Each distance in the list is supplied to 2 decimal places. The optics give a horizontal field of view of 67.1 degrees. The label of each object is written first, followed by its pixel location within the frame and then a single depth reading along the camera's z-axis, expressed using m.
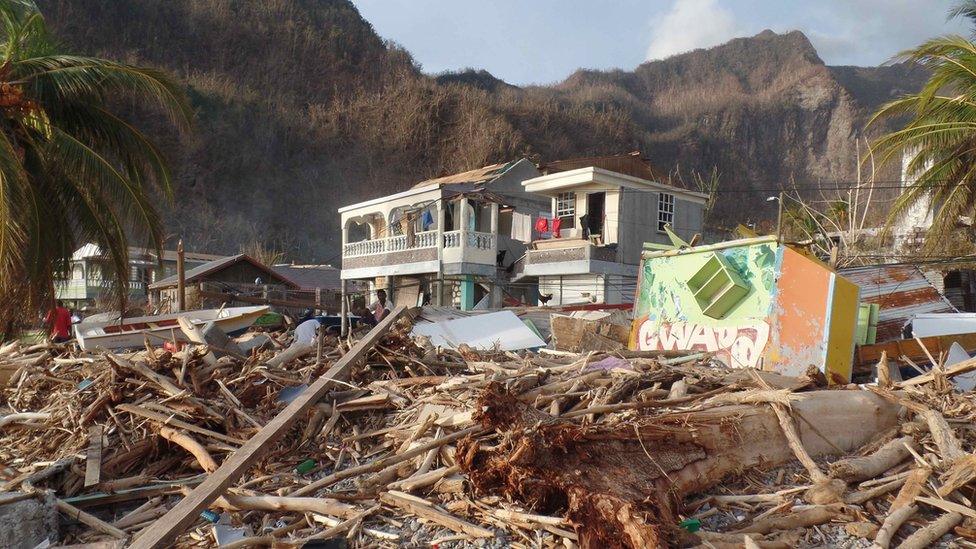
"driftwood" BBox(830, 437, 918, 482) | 4.40
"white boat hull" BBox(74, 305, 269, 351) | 10.95
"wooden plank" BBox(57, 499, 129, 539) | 4.42
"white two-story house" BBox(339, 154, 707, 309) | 24.44
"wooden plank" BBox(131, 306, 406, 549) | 3.96
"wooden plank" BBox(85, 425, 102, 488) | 4.97
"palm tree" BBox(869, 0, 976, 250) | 14.94
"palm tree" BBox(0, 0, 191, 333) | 10.92
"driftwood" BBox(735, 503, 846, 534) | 3.84
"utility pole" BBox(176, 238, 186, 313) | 16.27
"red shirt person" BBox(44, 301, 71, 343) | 12.21
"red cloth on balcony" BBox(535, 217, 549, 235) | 25.41
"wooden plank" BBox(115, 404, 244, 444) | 5.53
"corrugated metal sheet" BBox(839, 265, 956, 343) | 10.45
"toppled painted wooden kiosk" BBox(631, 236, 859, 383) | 8.34
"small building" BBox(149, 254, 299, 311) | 27.25
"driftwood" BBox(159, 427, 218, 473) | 5.19
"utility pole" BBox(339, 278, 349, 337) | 10.24
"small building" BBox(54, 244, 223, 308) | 36.81
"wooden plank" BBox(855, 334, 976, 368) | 9.01
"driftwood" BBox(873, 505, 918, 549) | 3.67
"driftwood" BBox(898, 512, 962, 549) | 3.65
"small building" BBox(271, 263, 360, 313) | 31.23
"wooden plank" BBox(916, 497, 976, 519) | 3.91
